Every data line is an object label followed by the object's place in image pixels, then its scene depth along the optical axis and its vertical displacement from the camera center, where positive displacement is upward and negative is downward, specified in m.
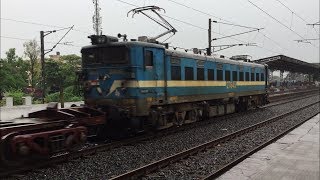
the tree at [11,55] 70.06 +5.15
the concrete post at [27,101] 26.20 -1.01
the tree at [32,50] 58.16 +4.94
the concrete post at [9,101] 24.98 -0.98
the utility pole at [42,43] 32.72 +3.30
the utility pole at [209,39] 36.73 +3.88
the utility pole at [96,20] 49.82 +8.10
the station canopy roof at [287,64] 44.64 +2.34
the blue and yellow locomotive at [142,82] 13.78 +0.06
